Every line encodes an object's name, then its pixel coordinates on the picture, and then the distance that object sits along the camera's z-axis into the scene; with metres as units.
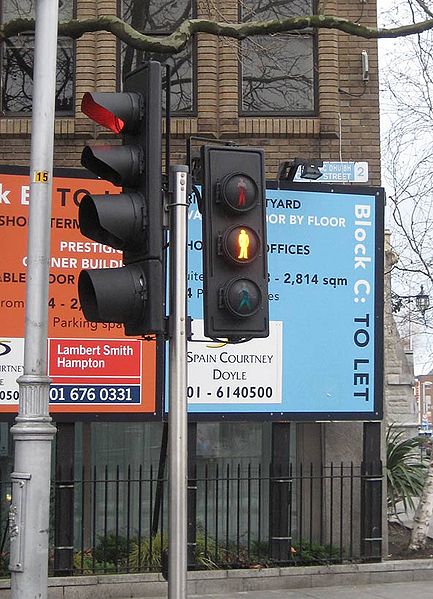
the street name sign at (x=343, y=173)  10.94
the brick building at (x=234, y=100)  10.95
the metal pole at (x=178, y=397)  5.42
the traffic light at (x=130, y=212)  5.40
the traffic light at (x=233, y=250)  5.54
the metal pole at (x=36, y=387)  5.85
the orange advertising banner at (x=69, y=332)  9.42
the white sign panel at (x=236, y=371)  9.83
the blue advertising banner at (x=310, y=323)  9.90
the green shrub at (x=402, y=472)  12.10
